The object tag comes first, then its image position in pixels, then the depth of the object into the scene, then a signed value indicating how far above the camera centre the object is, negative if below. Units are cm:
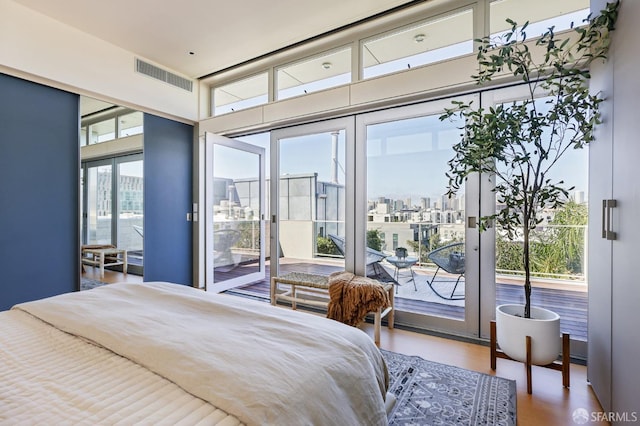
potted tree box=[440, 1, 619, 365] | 185 +52
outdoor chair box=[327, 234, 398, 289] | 321 -59
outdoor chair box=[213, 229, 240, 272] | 424 -51
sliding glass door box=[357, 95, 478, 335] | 279 -7
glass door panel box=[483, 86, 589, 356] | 236 -33
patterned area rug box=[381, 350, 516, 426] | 166 -110
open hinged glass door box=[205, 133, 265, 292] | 407 -2
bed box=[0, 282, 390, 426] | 82 -51
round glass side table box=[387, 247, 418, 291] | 308 -49
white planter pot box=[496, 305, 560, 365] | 192 -78
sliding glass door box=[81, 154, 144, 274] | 448 +9
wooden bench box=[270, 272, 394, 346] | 284 -86
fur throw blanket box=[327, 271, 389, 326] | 267 -77
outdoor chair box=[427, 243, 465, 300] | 280 -45
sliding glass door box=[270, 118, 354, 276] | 344 +17
